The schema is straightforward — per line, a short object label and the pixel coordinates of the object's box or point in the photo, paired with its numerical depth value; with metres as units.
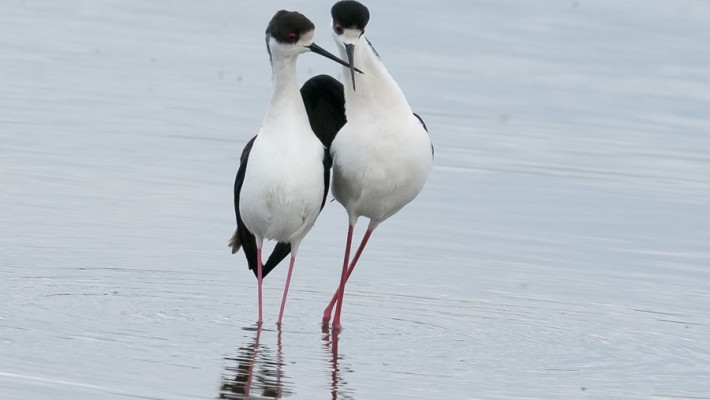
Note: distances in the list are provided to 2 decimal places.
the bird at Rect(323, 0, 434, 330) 19.22
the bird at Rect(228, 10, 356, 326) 18.70
